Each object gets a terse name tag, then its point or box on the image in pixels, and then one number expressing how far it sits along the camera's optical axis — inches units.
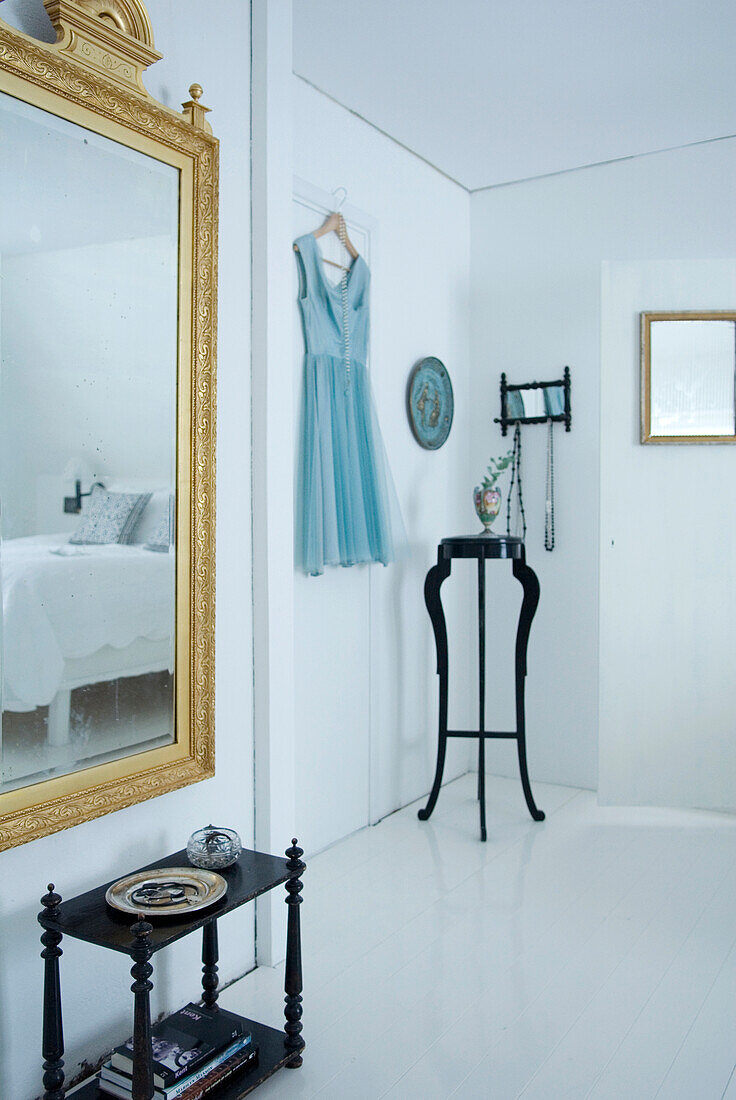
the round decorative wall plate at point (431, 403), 146.8
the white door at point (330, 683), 122.0
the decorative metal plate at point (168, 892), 65.5
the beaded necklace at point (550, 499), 156.4
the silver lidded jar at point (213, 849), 73.4
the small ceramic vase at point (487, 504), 136.8
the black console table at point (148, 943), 61.1
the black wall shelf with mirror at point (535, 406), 154.6
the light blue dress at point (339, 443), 118.4
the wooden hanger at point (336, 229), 123.6
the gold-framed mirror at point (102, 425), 65.8
